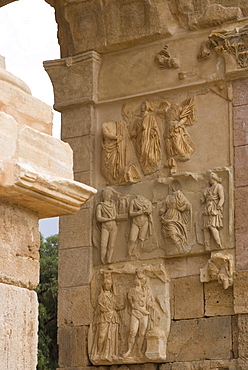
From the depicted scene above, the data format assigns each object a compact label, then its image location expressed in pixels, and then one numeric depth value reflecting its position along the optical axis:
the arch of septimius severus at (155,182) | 13.18
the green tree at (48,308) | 25.41
